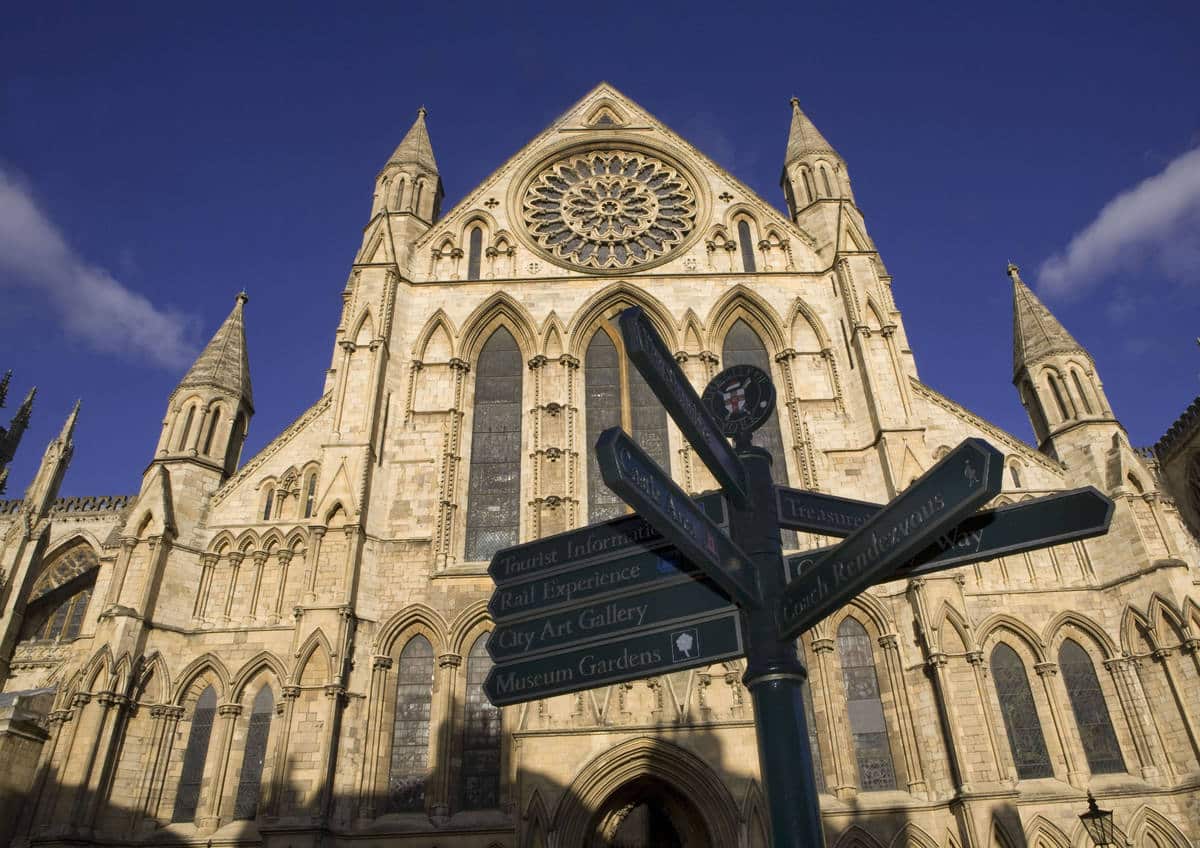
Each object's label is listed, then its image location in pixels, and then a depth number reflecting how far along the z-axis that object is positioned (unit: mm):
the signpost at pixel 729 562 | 3719
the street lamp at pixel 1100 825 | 10133
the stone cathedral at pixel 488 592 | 13461
